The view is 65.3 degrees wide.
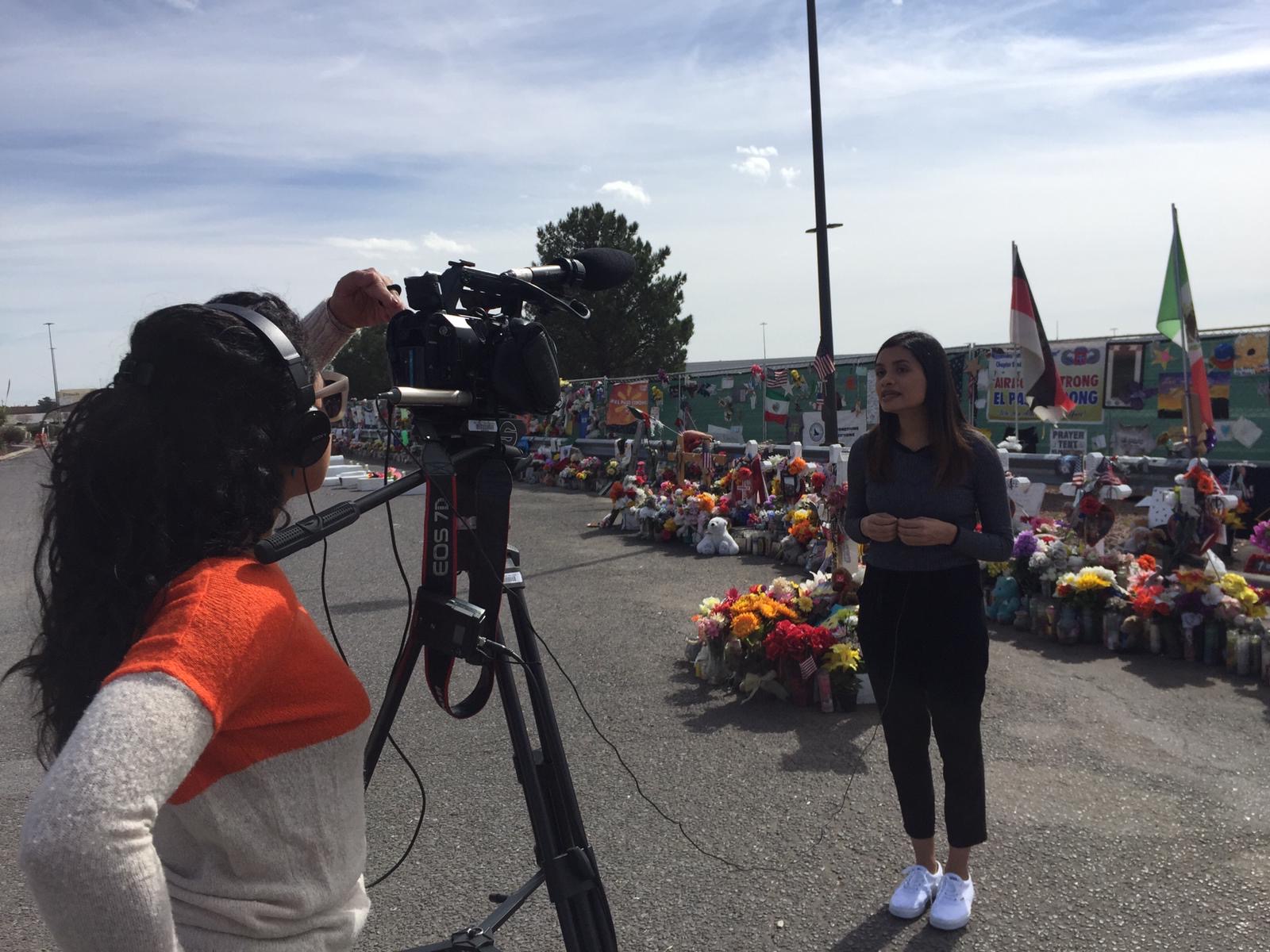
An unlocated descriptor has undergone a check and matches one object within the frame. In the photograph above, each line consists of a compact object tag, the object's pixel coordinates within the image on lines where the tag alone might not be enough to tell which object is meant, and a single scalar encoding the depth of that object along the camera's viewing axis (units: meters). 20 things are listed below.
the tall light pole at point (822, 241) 13.48
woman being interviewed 3.06
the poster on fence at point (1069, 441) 10.73
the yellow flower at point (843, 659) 5.00
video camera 1.69
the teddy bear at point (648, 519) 11.28
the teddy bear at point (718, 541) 10.13
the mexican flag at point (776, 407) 15.89
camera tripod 1.67
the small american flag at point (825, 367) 13.38
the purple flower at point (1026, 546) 6.72
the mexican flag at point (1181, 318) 7.38
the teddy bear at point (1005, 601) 6.69
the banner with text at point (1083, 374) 10.48
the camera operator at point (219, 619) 1.18
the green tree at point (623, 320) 40.06
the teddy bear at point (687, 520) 10.75
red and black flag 8.31
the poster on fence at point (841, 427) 14.33
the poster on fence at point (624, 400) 19.33
